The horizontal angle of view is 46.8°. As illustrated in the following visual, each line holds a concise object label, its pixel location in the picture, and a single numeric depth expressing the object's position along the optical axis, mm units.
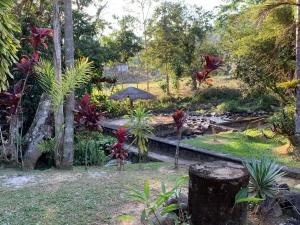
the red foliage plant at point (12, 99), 6373
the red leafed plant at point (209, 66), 6426
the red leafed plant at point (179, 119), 6988
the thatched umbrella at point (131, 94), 15039
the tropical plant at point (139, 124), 7293
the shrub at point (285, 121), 8237
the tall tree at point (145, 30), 20855
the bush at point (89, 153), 8195
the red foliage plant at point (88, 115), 6457
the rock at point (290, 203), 4012
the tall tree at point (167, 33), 20125
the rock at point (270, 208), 3904
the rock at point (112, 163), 8114
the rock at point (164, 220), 3398
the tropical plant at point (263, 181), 3691
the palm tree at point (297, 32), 7977
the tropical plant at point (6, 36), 2730
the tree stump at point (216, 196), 3275
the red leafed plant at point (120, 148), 6809
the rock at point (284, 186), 4482
